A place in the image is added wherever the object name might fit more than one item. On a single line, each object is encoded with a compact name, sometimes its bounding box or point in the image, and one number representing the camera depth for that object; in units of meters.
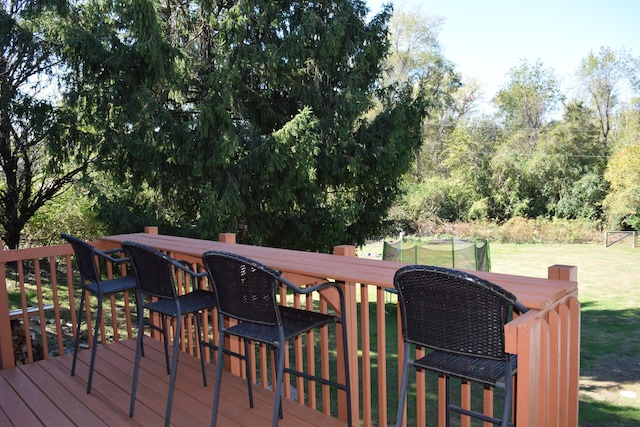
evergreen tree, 6.77
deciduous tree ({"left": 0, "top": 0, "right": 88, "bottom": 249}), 7.02
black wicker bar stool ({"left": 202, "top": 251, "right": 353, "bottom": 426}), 1.82
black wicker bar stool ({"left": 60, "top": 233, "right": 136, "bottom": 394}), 2.66
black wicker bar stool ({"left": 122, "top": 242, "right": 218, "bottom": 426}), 2.22
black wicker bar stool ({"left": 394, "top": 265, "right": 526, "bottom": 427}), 1.36
